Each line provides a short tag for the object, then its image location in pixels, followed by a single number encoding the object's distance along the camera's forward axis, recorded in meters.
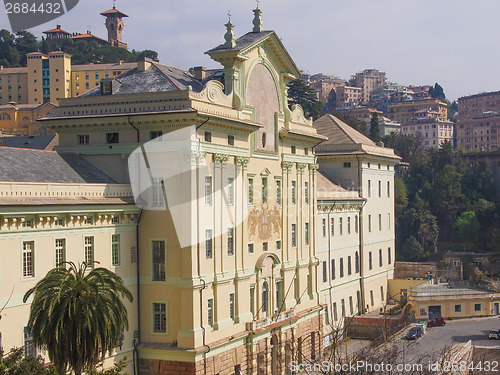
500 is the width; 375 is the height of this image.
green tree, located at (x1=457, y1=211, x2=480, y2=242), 101.62
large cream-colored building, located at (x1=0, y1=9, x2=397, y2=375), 35.88
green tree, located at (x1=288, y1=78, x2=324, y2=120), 111.56
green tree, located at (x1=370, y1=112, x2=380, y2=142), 105.00
